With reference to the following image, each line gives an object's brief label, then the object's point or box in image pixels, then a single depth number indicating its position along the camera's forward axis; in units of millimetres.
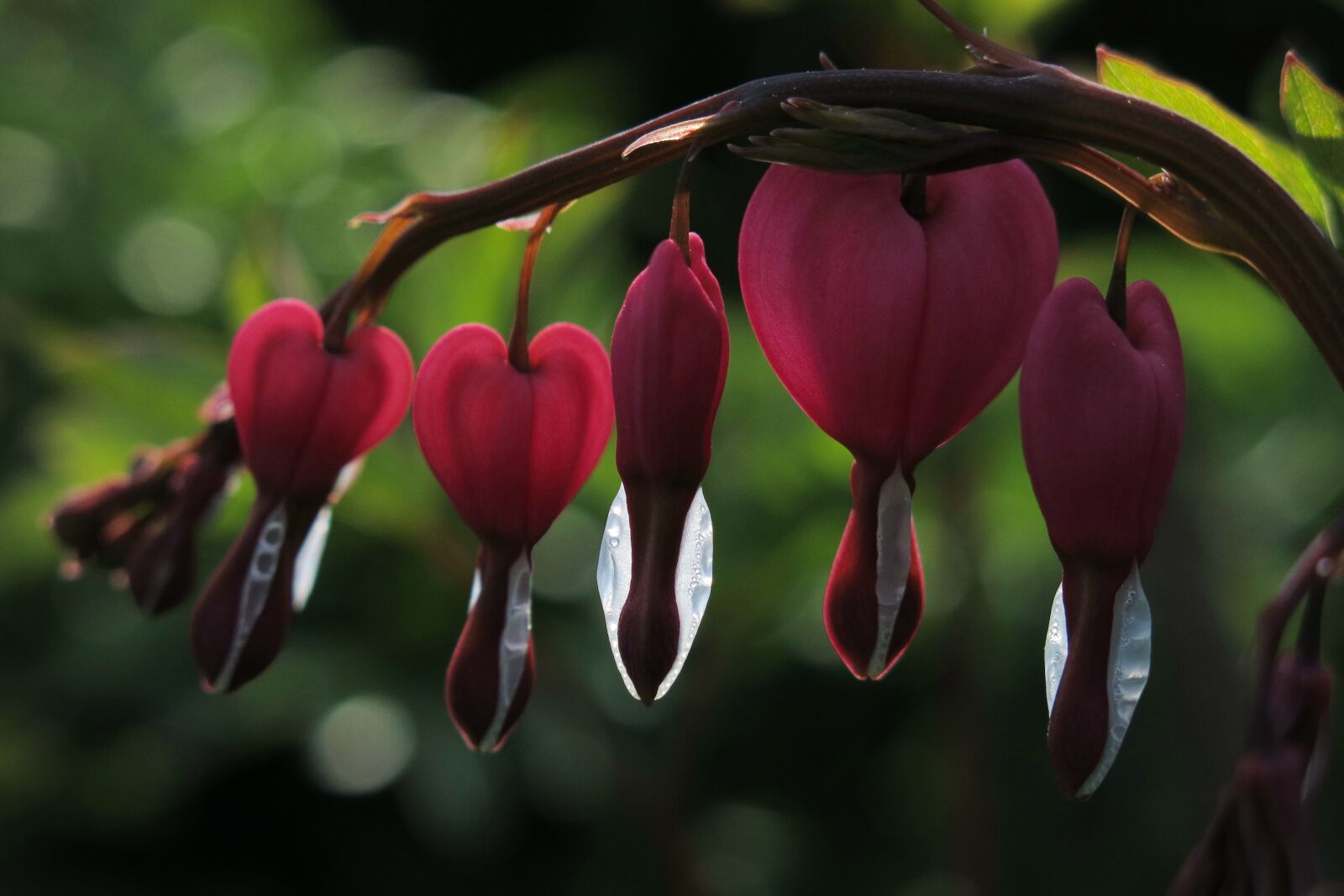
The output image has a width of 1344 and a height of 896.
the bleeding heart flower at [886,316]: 269
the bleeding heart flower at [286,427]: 285
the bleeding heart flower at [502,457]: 282
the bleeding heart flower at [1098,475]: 266
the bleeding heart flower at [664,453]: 270
